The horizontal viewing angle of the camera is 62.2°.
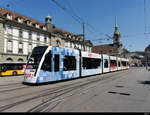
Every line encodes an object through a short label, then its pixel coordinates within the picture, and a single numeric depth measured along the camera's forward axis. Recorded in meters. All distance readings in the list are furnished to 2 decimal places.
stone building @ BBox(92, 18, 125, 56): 79.70
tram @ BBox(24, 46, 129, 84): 8.90
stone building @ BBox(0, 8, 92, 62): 25.81
